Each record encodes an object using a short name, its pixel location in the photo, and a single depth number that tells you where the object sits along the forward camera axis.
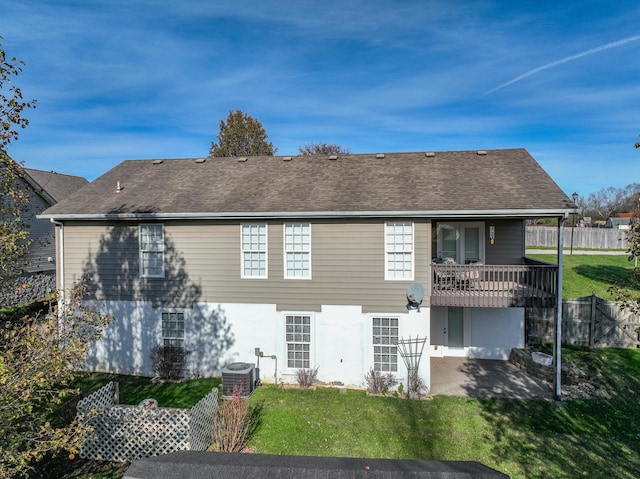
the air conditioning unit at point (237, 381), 10.86
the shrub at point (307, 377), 11.74
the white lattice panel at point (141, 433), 7.95
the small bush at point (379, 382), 11.29
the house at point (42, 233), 17.56
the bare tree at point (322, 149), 42.00
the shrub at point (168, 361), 12.23
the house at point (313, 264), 11.43
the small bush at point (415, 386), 11.05
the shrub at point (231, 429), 7.96
